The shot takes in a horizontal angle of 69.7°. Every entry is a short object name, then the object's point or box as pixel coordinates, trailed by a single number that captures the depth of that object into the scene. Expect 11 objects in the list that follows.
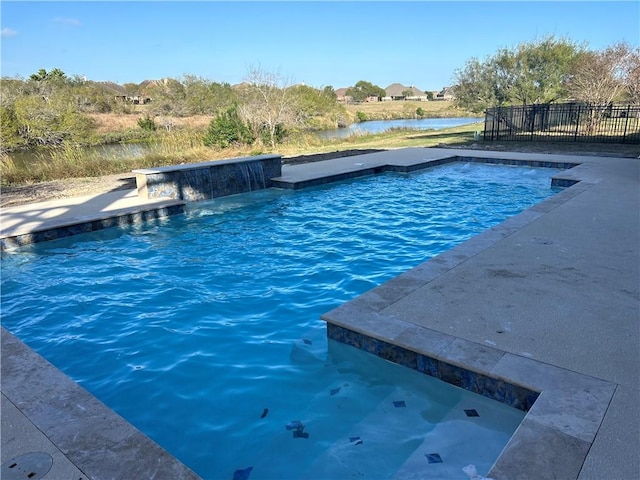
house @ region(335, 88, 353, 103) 85.29
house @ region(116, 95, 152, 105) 44.92
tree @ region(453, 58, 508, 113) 24.06
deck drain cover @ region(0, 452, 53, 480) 2.04
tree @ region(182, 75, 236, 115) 41.17
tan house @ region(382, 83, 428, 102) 106.50
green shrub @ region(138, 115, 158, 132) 32.72
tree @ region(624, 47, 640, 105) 20.57
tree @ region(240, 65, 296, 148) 18.97
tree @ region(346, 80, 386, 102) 102.71
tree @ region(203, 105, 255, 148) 17.38
